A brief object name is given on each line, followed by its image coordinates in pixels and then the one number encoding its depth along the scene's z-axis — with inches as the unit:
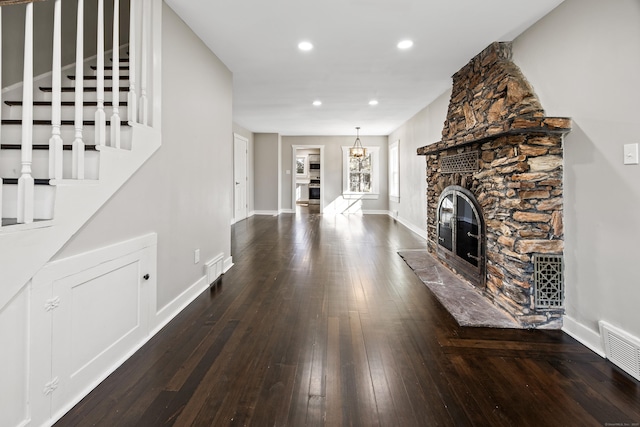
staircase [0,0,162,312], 55.7
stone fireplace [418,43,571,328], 99.4
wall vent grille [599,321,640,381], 74.0
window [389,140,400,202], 334.3
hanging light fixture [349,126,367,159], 348.2
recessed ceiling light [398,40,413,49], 128.0
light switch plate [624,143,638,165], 75.7
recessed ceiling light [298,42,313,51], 130.1
